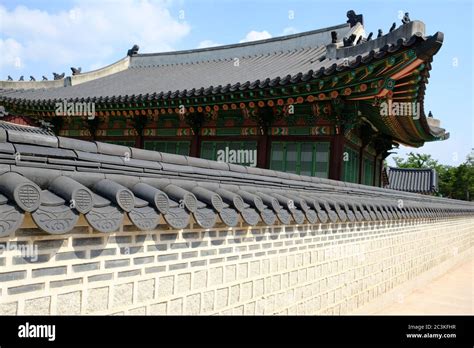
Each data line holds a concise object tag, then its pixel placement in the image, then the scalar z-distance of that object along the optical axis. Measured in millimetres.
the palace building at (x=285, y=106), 8500
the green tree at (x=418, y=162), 70000
